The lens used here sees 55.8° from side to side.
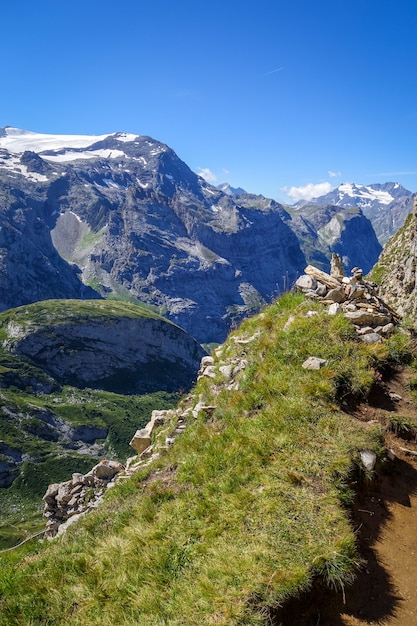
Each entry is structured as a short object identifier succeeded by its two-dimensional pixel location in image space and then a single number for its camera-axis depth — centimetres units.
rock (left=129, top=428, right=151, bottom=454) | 2139
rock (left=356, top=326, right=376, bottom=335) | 1574
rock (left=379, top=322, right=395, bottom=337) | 1598
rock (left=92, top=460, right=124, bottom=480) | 2148
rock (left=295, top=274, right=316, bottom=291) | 1947
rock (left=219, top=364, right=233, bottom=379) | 1755
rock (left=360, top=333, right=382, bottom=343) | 1533
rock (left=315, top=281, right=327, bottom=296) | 1880
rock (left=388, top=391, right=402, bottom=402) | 1361
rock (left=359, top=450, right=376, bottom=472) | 1038
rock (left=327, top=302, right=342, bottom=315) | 1660
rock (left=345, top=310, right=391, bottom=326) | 1631
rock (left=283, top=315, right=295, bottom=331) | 1685
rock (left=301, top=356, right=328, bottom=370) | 1399
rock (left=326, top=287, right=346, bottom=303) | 1831
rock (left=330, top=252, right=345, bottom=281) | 2242
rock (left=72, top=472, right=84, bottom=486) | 2255
